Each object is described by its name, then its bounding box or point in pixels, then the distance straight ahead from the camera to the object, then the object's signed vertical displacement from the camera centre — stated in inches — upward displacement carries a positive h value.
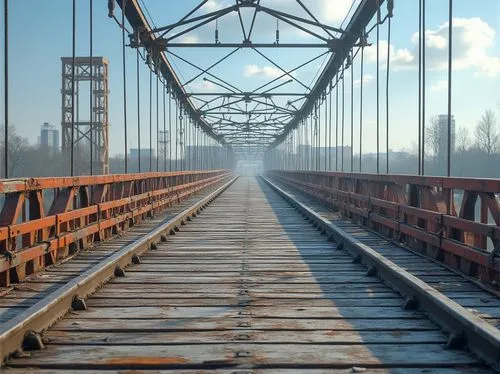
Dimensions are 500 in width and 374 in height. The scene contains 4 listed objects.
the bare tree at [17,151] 1708.9 +65.2
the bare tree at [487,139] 2407.6 +135.6
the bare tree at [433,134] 2117.9 +141.2
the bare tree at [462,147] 2399.1 +102.5
